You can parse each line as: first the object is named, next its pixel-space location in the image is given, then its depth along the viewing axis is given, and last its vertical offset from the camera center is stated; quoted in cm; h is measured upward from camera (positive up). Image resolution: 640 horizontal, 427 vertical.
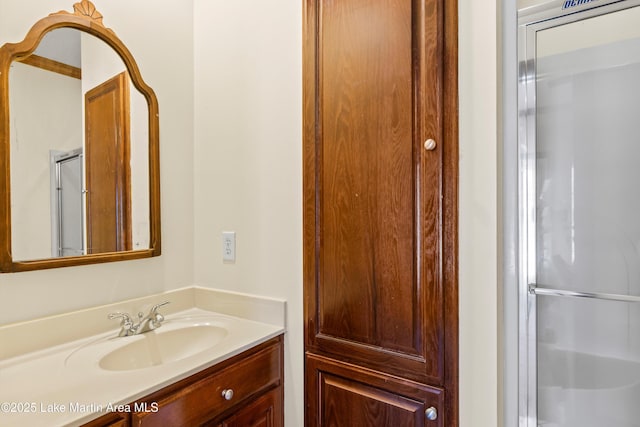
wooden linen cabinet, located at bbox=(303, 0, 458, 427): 106 -1
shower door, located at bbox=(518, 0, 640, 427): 96 -2
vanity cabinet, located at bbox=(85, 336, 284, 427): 97 -57
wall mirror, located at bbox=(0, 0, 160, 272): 114 +22
